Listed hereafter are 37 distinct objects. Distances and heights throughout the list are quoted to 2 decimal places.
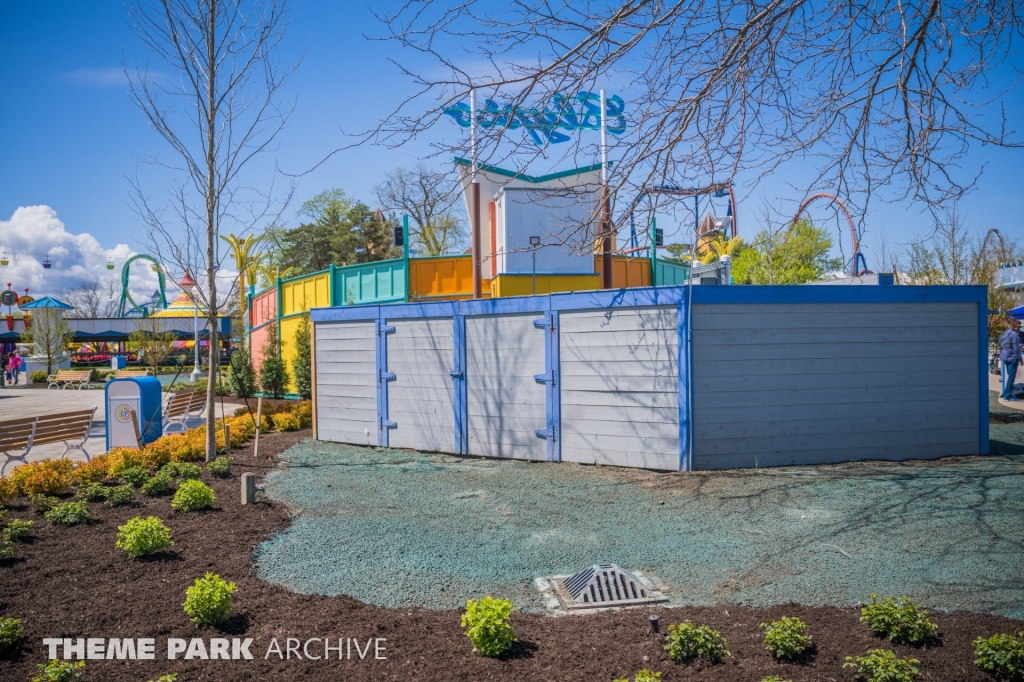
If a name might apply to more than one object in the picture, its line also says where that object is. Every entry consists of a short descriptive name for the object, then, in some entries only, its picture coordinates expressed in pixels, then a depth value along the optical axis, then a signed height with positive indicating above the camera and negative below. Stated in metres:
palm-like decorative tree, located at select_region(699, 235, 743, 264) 38.41 +4.73
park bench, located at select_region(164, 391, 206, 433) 11.81 -1.33
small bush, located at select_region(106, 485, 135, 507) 6.39 -1.52
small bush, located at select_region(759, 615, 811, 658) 3.28 -1.52
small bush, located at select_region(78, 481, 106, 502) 6.61 -1.52
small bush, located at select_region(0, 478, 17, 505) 6.52 -1.48
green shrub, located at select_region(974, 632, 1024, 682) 3.02 -1.50
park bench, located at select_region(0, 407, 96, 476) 8.43 -1.25
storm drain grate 4.24 -1.69
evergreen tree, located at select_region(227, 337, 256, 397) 18.80 -1.00
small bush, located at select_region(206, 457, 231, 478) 7.80 -1.54
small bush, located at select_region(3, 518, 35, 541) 5.20 -1.48
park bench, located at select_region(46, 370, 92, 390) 27.36 -1.70
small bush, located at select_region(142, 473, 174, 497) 6.86 -1.52
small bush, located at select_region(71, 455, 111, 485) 7.14 -1.45
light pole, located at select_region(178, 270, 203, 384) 27.40 -1.59
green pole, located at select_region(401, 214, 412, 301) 15.08 +2.07
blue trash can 10.13 -1.06
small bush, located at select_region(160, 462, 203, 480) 7.45 -1.49
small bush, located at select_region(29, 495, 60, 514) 6.12 -1.52
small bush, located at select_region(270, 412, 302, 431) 12.24 -1.58
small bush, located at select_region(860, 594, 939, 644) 3.38 -1.50
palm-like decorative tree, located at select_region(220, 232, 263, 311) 34.84 +4.27
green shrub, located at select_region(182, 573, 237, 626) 3.74 -1.49
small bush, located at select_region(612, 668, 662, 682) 2.96 -1.54
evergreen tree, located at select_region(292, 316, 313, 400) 18.12 -0.74
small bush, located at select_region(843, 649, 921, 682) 2.95 -1.51
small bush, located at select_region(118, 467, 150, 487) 7.21 -1.50
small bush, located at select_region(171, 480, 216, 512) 6.18 -1.48
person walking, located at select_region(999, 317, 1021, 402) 14.92 -0.65
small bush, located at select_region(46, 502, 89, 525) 5.76 -1.52
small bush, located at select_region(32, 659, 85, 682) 3.03 -1.52
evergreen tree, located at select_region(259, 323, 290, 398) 19.45 -1.16
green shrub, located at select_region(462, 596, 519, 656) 3.44 -1.52
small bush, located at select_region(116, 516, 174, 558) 4.84 -1.45
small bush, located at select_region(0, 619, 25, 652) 3.45 -1.53
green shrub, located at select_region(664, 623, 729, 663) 3.31 -1.56
